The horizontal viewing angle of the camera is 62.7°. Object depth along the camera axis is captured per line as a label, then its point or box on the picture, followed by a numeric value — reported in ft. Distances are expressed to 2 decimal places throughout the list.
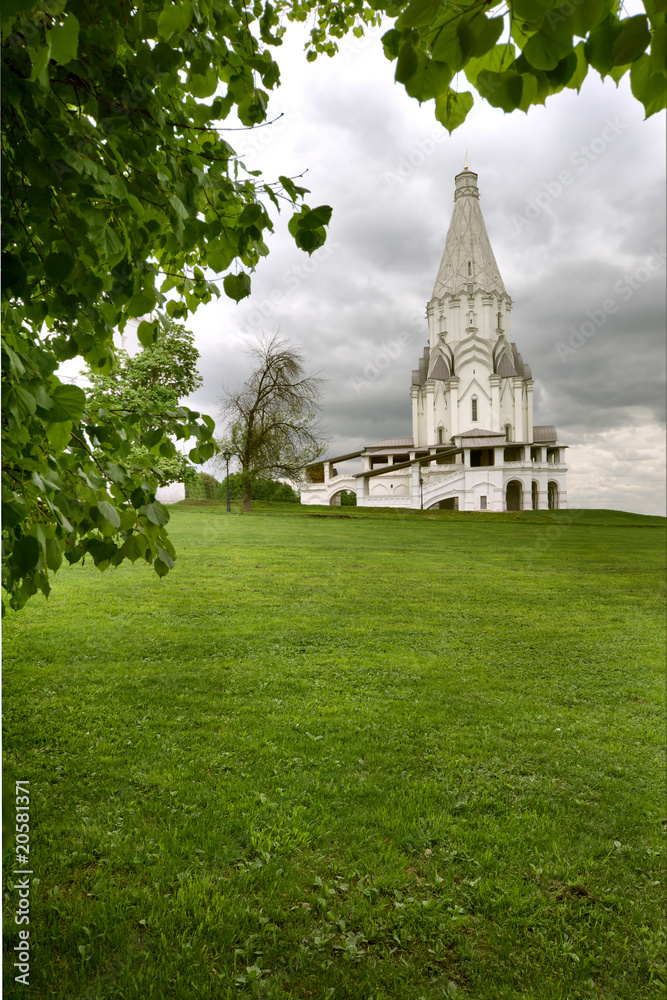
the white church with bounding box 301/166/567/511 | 162.09
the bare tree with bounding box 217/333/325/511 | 107.86
